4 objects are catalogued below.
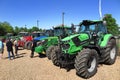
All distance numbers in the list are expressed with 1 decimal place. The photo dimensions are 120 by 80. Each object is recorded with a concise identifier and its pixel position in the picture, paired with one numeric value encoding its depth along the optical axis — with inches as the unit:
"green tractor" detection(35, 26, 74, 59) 208.9
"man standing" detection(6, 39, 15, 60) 214.6
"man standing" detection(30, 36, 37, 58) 224.8
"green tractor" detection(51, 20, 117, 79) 122.3
